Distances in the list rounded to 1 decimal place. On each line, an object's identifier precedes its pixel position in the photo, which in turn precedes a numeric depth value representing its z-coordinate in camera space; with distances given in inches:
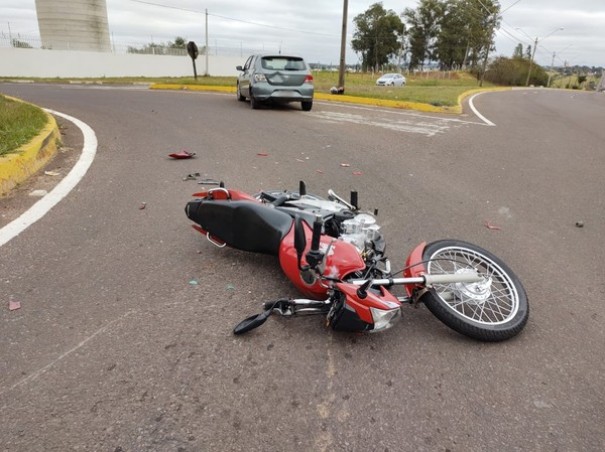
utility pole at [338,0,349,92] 691.5
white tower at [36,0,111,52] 1685.5
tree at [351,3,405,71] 2982.3
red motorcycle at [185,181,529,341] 100.6
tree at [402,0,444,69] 2984.7
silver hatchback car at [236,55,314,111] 488.1
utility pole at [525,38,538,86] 2541.8
